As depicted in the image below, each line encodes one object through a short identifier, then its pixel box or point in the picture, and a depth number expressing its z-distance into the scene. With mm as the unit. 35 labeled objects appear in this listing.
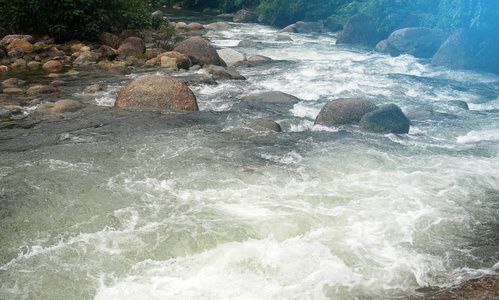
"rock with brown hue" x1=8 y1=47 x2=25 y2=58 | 12906
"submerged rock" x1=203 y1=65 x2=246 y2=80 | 11758
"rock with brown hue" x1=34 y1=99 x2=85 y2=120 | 7629
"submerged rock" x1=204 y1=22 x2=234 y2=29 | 26480
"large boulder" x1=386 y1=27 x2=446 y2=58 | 18938
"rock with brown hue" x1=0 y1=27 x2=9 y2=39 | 14531
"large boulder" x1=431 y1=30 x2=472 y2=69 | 16234
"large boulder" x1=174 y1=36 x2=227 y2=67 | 13438
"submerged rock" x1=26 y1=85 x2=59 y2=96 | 9266
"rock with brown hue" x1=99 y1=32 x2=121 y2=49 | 15172
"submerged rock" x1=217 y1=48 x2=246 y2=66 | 14606
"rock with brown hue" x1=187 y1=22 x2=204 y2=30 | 24109
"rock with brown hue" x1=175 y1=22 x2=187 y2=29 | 24192
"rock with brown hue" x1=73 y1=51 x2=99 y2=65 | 12977
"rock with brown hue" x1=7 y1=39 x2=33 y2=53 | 13305
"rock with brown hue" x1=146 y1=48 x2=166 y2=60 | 13891
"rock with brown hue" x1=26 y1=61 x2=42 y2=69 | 12234
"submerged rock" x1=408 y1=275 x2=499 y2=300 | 3141
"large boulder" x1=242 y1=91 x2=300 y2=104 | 9516
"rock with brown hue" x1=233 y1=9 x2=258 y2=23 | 31816
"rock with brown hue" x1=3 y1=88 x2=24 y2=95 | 9227
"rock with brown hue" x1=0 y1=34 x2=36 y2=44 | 13932
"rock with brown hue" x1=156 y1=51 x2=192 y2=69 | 12859
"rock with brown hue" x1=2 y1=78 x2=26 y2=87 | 9969
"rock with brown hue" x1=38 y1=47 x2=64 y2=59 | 13245
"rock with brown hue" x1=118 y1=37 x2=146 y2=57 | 14031
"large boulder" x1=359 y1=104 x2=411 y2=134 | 7562
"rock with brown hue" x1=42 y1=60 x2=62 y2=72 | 12077
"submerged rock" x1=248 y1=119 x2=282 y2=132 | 7382
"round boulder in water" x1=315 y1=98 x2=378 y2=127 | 7836
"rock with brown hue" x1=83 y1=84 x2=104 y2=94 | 9652
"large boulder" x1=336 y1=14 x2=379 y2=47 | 22656
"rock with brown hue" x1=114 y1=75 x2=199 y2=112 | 8336
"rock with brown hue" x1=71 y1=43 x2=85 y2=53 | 14283
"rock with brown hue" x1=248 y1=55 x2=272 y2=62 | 15064
